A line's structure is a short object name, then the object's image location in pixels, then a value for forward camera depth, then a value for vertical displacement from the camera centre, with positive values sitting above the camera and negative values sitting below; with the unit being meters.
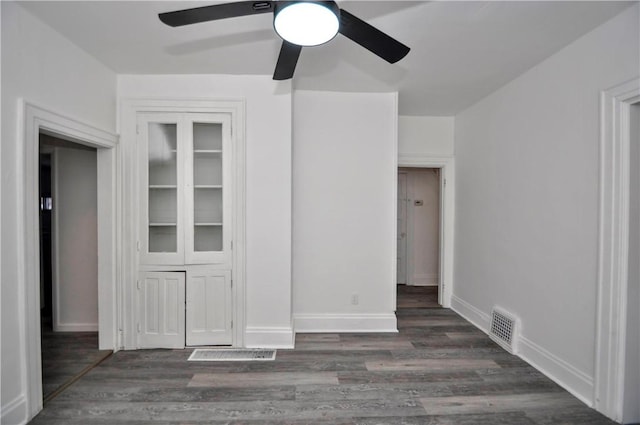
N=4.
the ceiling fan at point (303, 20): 1.36 +0.87
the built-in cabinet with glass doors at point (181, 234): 3.02 -0.28
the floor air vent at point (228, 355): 2.82 -1.39
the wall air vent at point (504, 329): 2.96 -1.22
